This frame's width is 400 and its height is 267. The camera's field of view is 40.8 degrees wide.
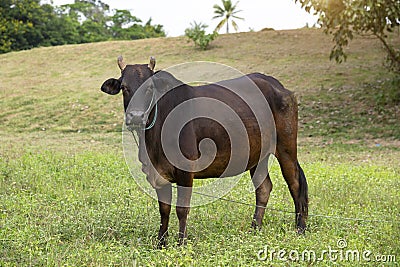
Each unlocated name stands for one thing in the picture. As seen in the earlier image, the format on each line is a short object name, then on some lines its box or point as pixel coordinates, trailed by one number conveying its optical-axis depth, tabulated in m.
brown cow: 4.88
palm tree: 43.28
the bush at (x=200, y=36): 27.95
